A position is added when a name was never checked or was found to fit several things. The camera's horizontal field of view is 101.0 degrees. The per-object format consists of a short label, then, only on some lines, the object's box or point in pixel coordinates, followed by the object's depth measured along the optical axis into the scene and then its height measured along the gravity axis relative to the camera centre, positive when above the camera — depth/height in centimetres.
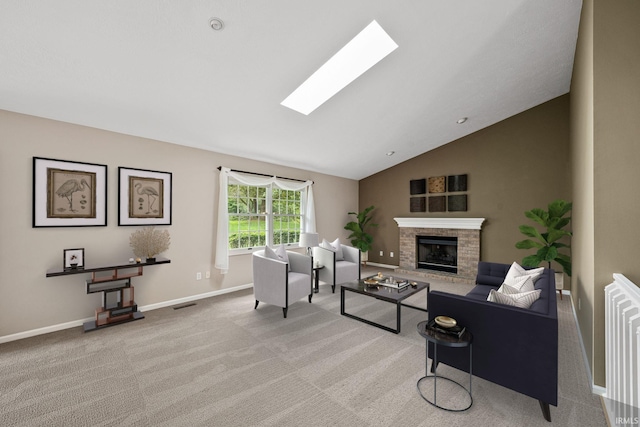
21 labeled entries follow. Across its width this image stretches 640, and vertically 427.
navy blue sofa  173 -89
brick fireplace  557 -57
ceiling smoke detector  215 +159
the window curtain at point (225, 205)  446 +18
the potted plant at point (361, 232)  690 -44
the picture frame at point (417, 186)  633 +71
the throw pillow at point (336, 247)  520 -63
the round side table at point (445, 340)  186 -89
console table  317 -94
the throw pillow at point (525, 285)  235 -63
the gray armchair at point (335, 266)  478 -94
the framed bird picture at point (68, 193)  303 +27
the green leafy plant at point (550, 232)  393 -26
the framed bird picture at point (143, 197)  359 +27
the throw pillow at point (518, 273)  270 -63
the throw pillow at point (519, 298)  201 -64
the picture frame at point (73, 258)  310 -51
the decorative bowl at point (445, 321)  197 -81
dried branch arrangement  357 -37
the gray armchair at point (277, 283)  355 -95
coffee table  310 -98
